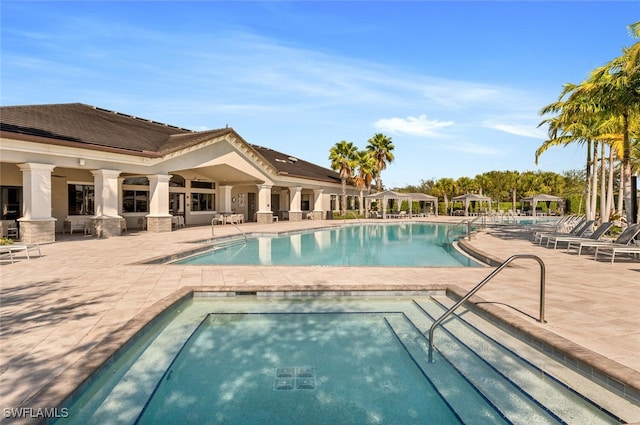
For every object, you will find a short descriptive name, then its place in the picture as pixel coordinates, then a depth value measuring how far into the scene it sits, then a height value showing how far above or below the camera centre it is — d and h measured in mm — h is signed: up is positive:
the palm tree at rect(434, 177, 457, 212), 48878 +2639
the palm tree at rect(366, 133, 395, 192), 35719 +5480
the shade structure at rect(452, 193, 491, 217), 35656 +794
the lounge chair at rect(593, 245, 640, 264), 9820 -1112
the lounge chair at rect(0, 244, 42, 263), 10125 -1464
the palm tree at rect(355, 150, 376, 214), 33750 +3391
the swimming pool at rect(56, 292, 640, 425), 3375 -1952
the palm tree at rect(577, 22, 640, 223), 11324 +3966
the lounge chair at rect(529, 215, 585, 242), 16700 -872
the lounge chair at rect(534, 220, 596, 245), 13590 -953
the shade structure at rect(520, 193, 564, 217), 38666 +894
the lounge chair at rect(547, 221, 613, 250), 12028 -975
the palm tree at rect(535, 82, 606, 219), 15525 +4156
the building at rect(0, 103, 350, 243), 13977 +1549
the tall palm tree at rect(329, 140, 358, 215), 33188 +4213
